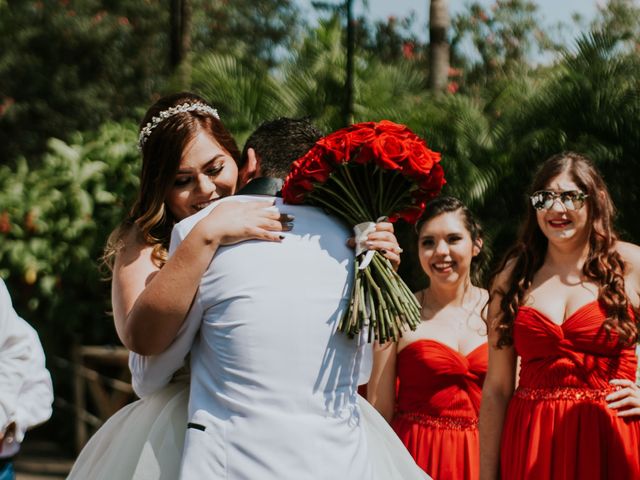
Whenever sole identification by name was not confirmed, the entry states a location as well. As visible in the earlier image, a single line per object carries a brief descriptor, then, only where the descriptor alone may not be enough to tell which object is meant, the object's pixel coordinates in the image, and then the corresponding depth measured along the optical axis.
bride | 2.81
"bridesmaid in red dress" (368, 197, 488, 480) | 5.48
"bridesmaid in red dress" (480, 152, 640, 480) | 4.54
